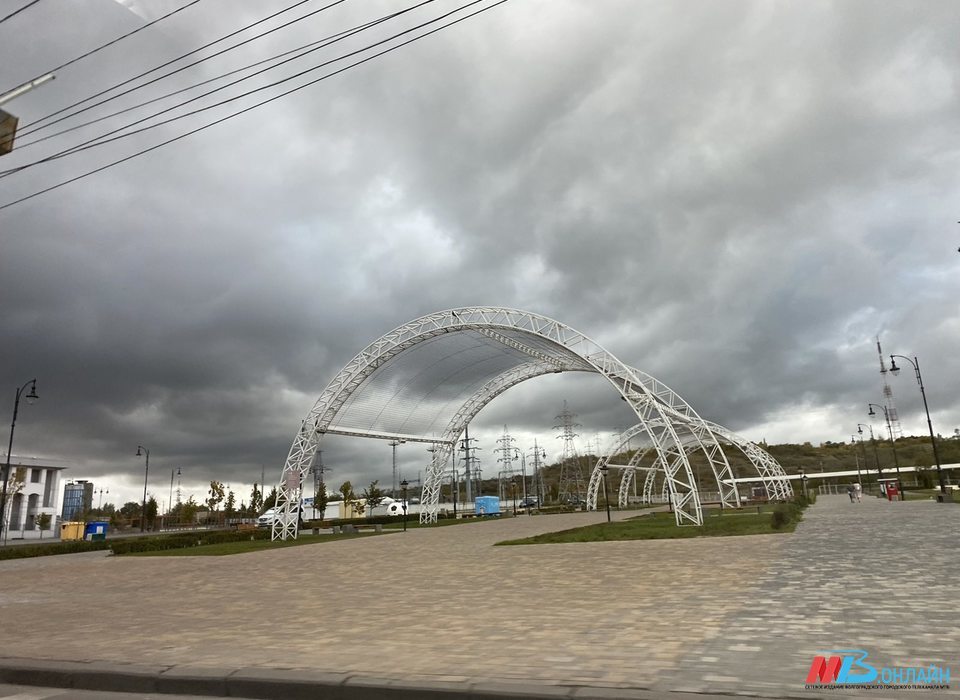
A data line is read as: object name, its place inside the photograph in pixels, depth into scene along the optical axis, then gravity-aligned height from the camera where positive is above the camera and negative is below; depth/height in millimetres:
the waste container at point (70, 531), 49156 -2692
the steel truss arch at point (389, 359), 31531 +5974
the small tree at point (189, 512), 95688 -3292
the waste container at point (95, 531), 43219 -2539
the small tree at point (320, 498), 74744 -1804
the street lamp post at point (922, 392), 39097 +4011
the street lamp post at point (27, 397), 35219 +6004
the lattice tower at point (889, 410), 88925 +6651
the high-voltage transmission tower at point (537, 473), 106200 -311
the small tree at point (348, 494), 83000 -1583
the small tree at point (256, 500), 102625 -2104
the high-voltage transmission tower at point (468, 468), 88850 +1260
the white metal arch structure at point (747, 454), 61562 -426
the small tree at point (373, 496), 77625 -1915
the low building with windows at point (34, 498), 70106 +271
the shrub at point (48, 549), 30430 -2742
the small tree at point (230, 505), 103562 -2776
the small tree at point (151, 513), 81000 -2756
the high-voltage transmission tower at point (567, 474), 104475 -646
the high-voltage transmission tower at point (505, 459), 111438 +2763
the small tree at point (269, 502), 100000 -2527
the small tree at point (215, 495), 89812 -796
